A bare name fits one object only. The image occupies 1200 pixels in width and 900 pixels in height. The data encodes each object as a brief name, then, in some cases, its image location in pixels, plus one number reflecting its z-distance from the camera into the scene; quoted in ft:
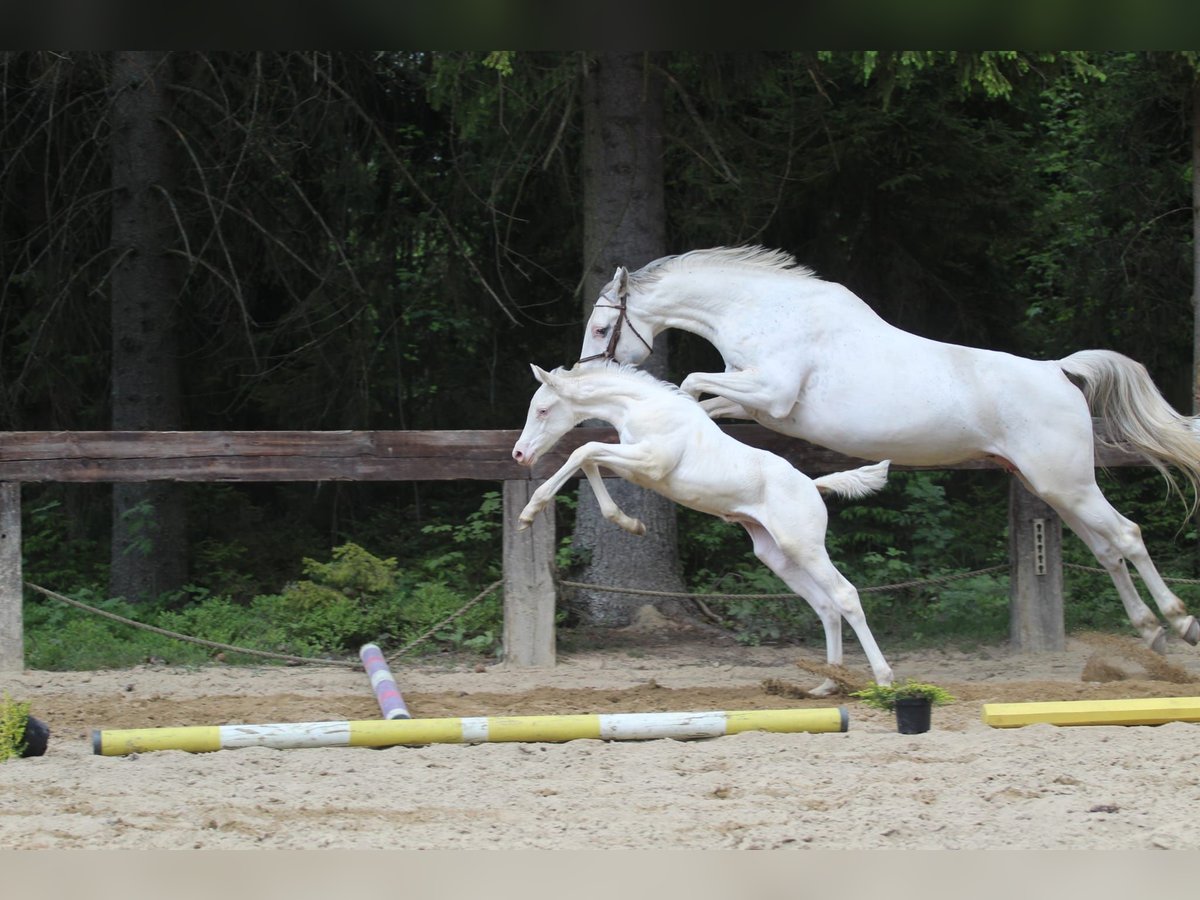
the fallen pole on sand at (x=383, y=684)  41.29
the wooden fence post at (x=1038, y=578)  57.00
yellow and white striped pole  36.60
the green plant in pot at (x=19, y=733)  36.24
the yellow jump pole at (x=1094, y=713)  38.93
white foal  45.34
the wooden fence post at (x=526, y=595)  55.21
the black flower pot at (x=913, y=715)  39.19
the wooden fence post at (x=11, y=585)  53.78
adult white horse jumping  49.83
